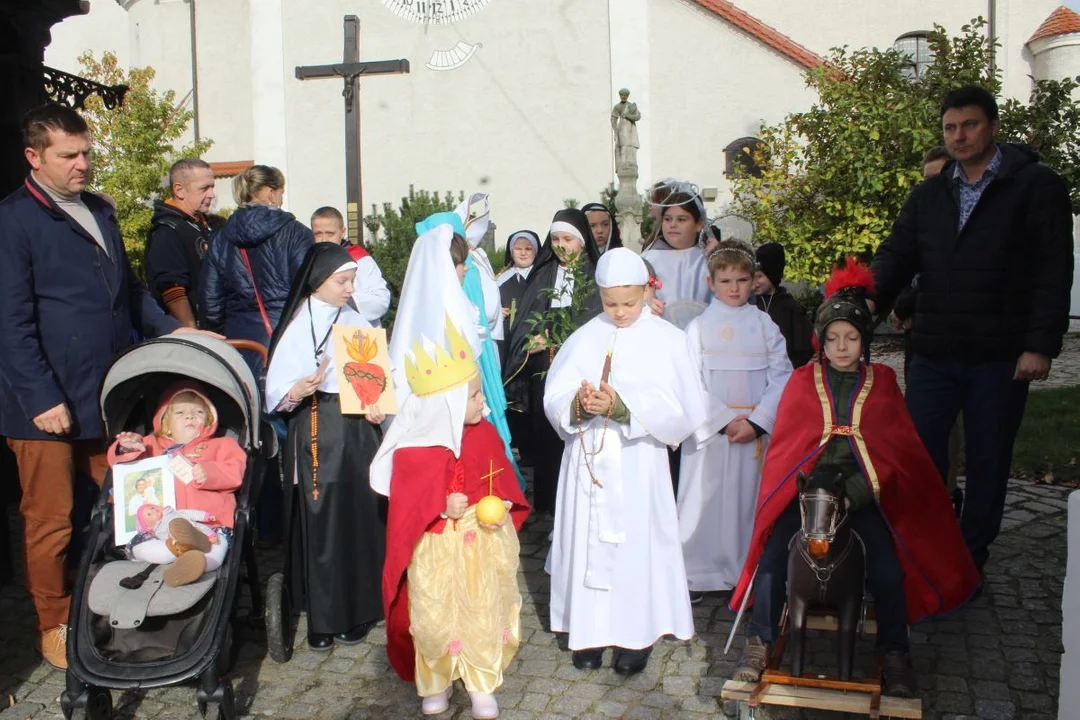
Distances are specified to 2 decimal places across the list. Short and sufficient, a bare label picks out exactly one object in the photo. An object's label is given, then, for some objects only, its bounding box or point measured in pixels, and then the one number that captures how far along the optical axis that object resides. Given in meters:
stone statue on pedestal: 16.44
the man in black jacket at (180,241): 6.63
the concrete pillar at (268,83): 20.86
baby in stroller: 4.37
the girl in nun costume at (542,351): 6.64
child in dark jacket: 6.23
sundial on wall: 20.22
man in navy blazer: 4.61
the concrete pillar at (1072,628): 3.17
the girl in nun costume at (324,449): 4.95
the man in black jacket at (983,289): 5.05
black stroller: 4.07
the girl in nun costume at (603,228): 7.45
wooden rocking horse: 4.07
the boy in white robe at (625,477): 4.61
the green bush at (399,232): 17.17
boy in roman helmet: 4.32
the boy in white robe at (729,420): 5.36
